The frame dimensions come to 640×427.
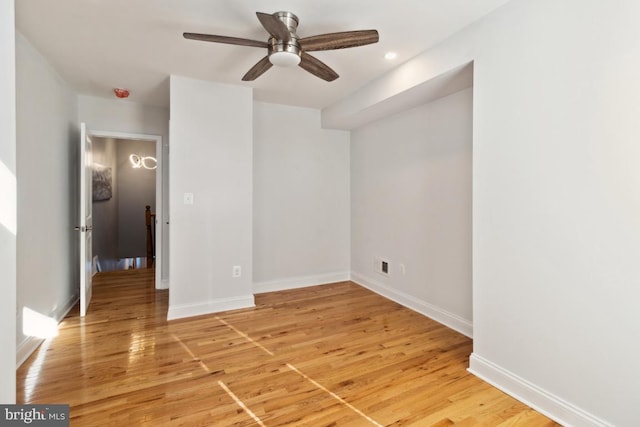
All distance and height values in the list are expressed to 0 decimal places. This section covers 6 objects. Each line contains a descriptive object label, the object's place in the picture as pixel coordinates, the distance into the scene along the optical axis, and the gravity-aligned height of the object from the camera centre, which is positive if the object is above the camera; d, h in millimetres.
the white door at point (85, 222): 3154 -120
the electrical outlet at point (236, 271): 3440 -689
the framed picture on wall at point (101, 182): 5434 +562
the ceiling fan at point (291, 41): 1909 +1137
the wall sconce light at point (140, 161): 6502 +1127
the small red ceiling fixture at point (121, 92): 3436 +1382
